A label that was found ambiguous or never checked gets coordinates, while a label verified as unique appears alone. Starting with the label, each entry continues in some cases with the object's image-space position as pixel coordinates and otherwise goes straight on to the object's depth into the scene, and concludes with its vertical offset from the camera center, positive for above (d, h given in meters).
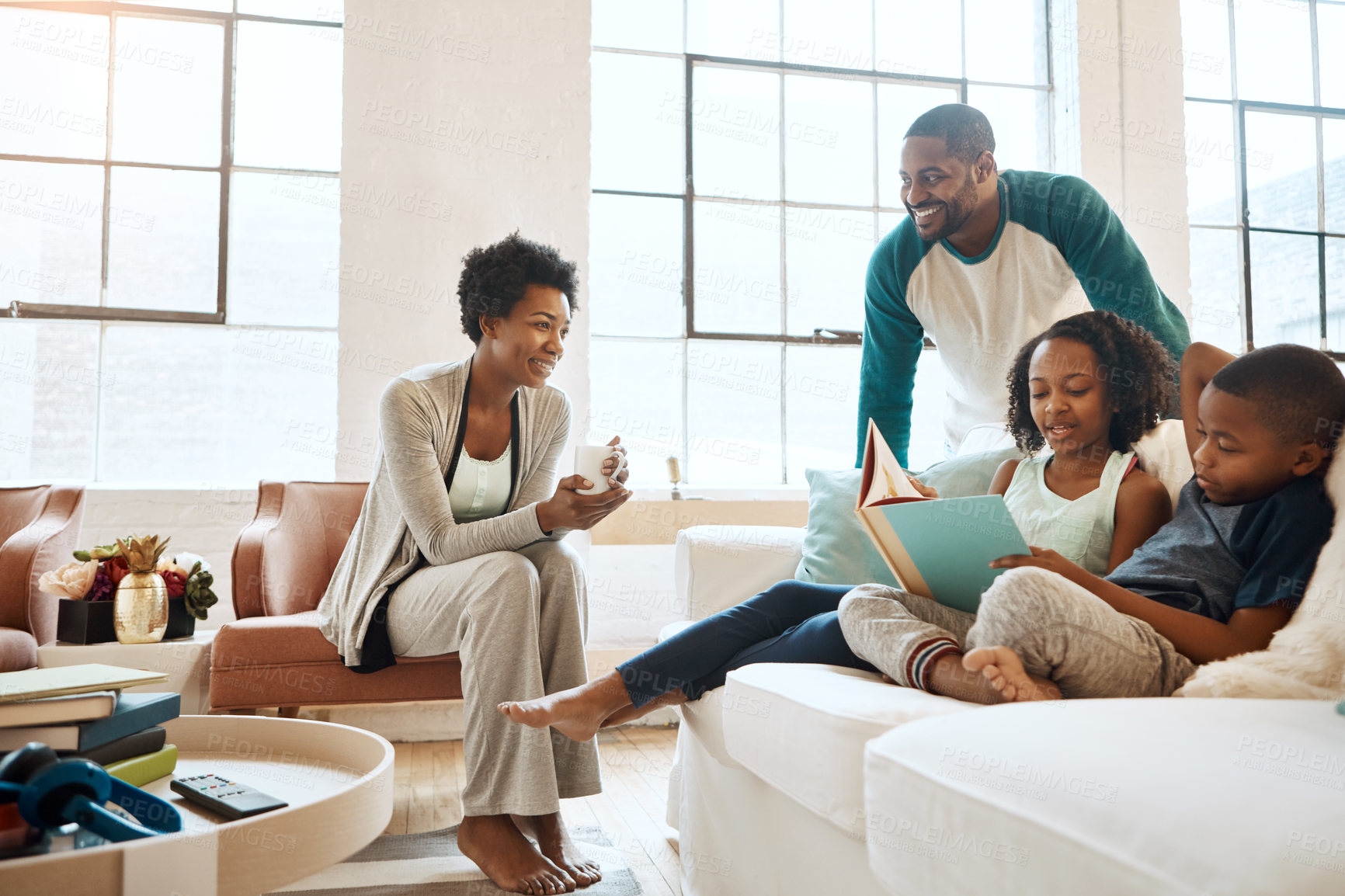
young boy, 1.08 -0.11
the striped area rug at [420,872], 1.67 -0.73
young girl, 1.48 -0.03
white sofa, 0.62 -0.25
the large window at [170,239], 3.22 +0.92
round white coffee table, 0.71 -0.32
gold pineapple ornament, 2.22 -0.26
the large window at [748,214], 3.58 +1.14
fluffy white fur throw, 1.02 -0.18
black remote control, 0.92 -0.31
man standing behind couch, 1.99 +0.52
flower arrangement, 2.24 -0.21
